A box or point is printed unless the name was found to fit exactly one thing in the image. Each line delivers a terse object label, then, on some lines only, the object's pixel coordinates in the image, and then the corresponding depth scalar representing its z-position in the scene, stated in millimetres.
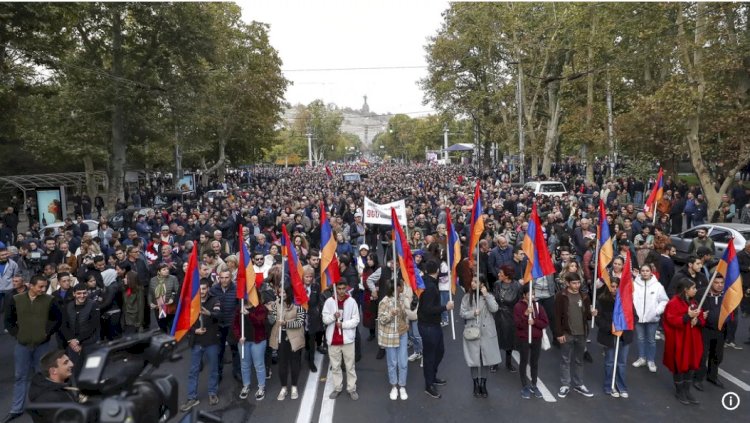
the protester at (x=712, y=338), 6234
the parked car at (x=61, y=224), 16297
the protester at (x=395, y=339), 6199
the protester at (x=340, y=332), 6234
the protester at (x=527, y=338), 6270
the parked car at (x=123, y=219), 18283
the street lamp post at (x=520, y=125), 29875
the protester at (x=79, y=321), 6500
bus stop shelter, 25238
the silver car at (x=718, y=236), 11484
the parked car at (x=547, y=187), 24203
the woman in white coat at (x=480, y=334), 6270
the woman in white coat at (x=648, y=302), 6789
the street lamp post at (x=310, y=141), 99425
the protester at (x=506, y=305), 6617
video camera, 2756
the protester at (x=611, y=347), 6234
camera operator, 3928
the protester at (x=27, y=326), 6137
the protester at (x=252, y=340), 6270
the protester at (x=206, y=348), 6164
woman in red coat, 5973
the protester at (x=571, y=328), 6254
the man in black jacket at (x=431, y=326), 6188
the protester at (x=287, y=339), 6379
